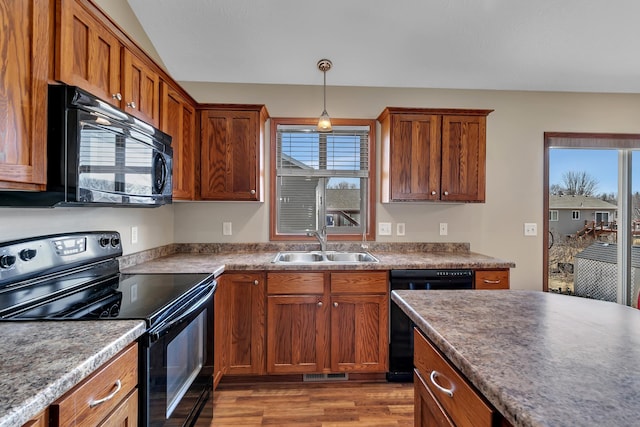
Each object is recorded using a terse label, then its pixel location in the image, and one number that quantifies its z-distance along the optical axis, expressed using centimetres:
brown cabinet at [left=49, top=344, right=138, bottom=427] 72
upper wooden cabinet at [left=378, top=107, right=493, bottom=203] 247
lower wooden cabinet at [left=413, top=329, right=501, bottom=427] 70
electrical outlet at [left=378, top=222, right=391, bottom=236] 283
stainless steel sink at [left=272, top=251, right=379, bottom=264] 266
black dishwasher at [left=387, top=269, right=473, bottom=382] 217
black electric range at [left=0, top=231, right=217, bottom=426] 109
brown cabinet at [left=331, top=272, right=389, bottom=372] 216
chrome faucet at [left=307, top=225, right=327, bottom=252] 266
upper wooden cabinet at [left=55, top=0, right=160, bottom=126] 113
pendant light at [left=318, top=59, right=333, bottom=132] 229
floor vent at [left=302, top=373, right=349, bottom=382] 222
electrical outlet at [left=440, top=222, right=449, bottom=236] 286
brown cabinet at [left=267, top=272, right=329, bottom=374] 215
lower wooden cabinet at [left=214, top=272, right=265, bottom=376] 214
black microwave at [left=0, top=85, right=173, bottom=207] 108
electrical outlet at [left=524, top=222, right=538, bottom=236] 287
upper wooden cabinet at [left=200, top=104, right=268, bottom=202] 240
